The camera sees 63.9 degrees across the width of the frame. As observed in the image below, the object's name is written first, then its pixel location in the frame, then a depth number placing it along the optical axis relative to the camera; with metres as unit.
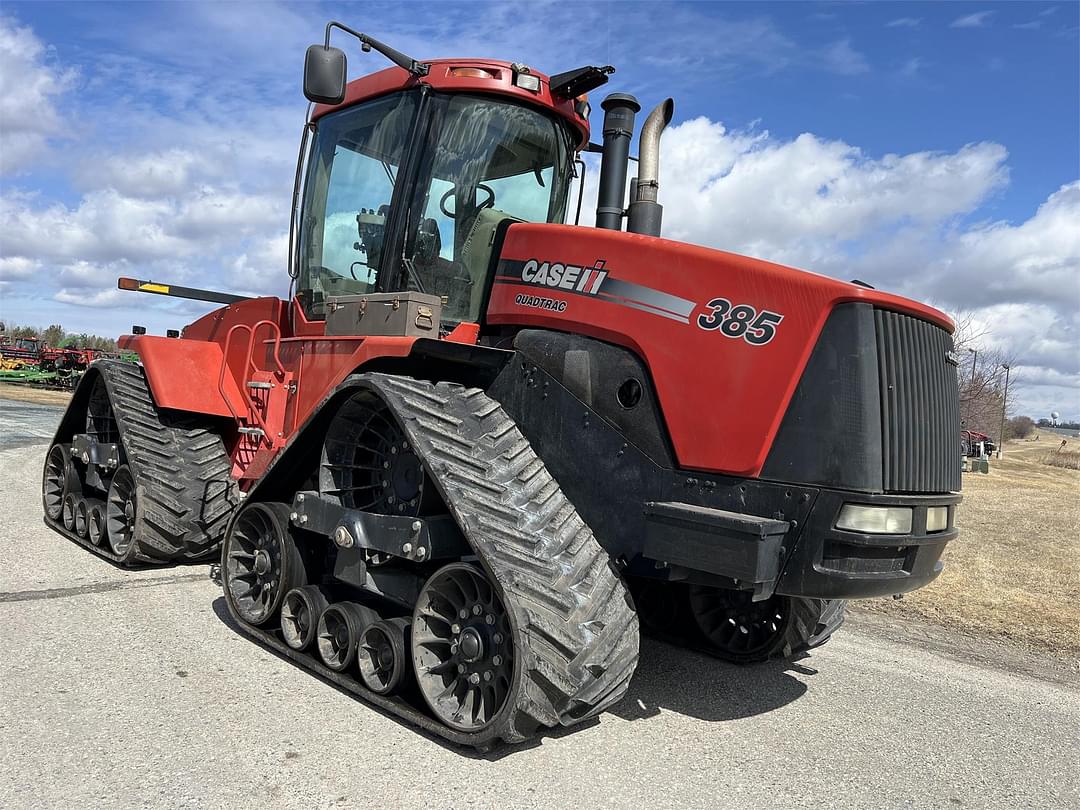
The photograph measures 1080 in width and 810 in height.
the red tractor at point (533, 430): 3.25
